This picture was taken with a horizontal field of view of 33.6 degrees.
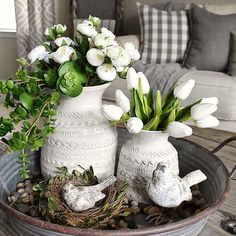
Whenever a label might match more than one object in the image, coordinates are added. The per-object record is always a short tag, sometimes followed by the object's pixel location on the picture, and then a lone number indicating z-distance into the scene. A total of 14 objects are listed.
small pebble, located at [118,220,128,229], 0.75
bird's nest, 0.72
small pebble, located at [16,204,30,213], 0.79
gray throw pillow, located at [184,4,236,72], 2.74
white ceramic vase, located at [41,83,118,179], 0.84
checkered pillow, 2.88
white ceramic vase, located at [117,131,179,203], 0.83
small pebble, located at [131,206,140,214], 0.81
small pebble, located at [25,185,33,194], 0.88
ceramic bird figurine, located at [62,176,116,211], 0.73
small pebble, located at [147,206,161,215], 0.81
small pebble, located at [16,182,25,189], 0.91
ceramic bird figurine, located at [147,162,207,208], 0.76
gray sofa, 2.36
